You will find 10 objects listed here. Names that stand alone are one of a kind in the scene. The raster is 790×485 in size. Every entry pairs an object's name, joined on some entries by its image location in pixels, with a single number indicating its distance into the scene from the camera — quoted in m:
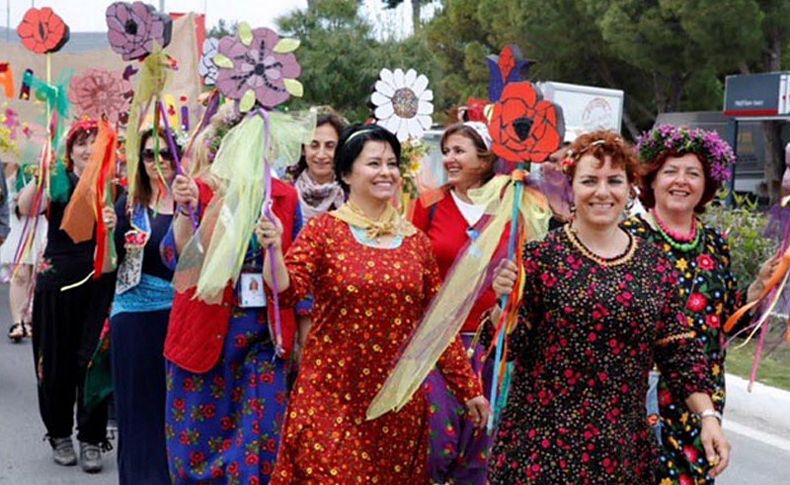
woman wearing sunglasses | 4.99
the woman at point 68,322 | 6.11
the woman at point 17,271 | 9.02
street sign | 18.95
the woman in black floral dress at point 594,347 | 3.45
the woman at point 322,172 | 5.35
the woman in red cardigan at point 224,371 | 4.47
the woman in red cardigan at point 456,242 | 4.66
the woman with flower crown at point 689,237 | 3.97
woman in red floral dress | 4.03
